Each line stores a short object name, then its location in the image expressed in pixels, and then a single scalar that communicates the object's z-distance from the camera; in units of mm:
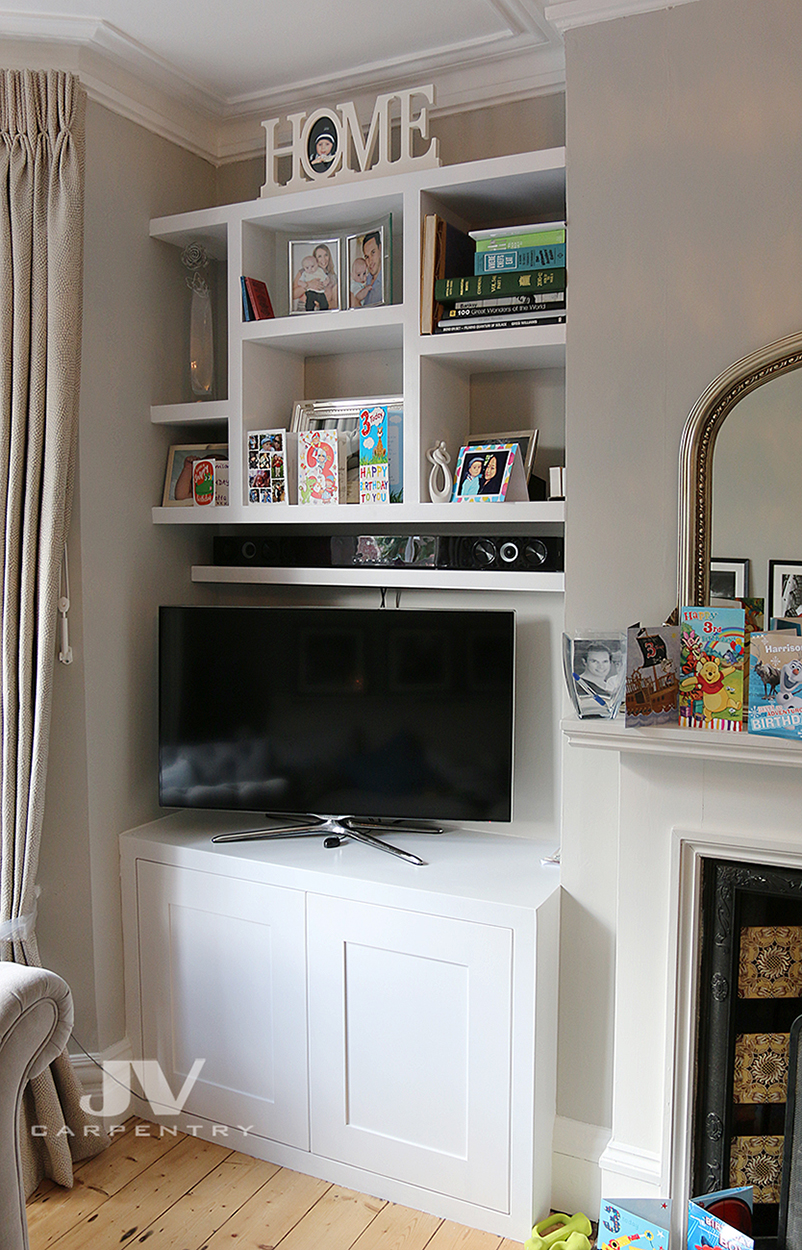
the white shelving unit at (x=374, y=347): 2270
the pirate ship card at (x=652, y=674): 1848
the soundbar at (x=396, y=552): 2322
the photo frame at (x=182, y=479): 2713
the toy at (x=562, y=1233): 2055
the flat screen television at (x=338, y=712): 2402
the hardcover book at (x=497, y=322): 2199
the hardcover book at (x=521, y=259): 2223
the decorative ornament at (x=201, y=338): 2711
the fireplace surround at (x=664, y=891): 1885
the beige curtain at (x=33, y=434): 2262
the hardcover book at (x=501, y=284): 2191
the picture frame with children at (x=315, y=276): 2506
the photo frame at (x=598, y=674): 1928
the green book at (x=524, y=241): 2215
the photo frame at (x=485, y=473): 2293
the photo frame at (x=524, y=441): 2389
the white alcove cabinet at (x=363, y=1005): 2146
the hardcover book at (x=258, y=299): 2555
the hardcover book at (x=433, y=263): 2312
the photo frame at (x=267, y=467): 2539
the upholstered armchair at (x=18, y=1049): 1710
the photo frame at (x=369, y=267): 2436
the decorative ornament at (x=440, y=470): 2348
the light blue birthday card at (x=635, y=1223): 1960
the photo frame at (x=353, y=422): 2441
